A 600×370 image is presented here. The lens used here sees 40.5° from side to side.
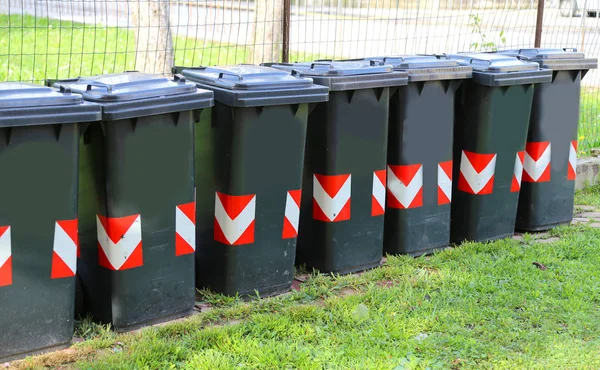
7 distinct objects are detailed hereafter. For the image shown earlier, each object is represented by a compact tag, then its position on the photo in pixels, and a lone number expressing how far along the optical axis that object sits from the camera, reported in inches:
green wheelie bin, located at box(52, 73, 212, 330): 159.6
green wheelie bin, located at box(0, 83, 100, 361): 145.6
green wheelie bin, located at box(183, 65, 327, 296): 178.9
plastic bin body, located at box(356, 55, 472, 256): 214.2
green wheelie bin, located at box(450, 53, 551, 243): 229.1
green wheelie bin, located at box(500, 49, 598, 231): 246.7
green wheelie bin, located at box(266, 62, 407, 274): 198.2
